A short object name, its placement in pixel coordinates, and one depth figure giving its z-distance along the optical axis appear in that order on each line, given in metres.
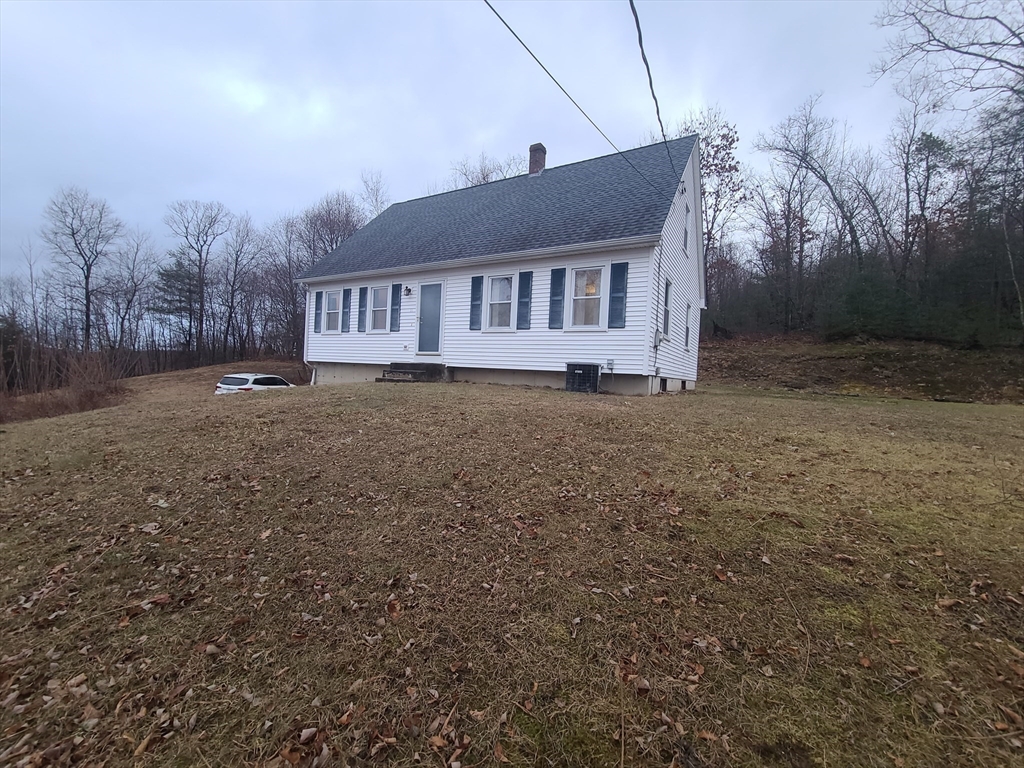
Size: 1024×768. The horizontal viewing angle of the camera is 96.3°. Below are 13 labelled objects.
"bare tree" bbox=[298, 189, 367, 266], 32.59
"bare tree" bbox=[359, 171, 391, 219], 34.06
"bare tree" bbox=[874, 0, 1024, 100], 13.21
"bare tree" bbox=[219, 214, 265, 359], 35.28
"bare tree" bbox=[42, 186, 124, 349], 32.38
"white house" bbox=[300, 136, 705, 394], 10.54
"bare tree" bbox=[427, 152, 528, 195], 29.98
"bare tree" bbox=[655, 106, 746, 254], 25.48
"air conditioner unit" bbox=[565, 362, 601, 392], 10.54
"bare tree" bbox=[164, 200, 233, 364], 34.53
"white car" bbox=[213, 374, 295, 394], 14.85
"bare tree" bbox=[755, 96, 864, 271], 23.67
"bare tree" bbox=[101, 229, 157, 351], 32.81
